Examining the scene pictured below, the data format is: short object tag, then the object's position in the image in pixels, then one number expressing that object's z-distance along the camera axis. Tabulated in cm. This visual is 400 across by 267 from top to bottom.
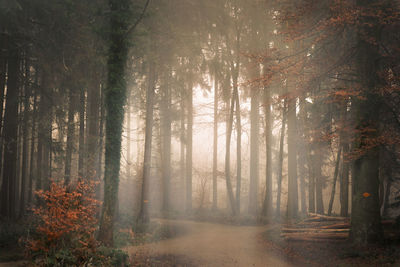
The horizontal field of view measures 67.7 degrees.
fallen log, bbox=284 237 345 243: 1028
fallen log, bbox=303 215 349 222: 1230
